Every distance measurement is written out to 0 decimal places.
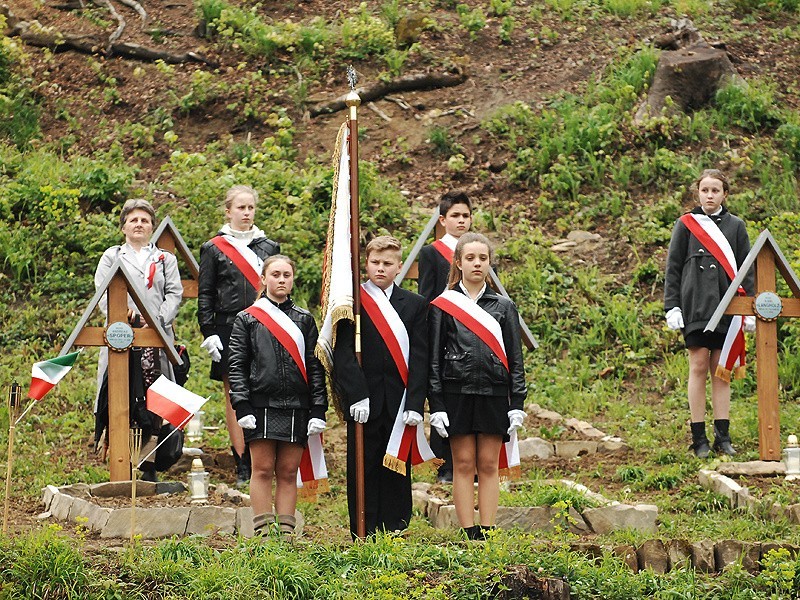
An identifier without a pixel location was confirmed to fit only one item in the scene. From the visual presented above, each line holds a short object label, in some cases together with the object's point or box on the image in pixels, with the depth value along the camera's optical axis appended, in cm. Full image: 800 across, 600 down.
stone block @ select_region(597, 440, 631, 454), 2094
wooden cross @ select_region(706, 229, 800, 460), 1917
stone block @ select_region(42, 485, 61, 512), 1780
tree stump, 3191
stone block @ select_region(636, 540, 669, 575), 1392
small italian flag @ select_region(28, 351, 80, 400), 1529
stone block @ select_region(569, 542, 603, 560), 1374
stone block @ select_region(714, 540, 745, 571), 1394
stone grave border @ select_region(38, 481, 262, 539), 1577
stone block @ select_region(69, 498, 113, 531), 1591
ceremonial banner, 1516
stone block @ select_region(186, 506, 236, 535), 1588
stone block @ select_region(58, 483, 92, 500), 1744
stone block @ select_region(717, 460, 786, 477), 1831
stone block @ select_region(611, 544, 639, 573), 1391
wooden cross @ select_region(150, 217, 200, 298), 2035
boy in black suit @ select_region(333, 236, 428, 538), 1509
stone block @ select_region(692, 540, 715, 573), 1397
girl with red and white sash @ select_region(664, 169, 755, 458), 1978
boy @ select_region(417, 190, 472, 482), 1858
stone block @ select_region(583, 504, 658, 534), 1611
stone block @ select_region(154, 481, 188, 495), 1756
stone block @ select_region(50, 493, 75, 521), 1705
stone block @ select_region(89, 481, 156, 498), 1720
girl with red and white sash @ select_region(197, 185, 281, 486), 1892
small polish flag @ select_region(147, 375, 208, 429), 1492
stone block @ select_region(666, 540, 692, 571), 1389
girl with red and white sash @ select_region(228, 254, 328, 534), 1510
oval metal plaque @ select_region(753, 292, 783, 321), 1941
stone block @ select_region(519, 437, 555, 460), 2094
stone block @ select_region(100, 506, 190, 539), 1573
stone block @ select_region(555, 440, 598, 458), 2102
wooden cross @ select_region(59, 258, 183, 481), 1762
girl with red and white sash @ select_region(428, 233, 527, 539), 1494
